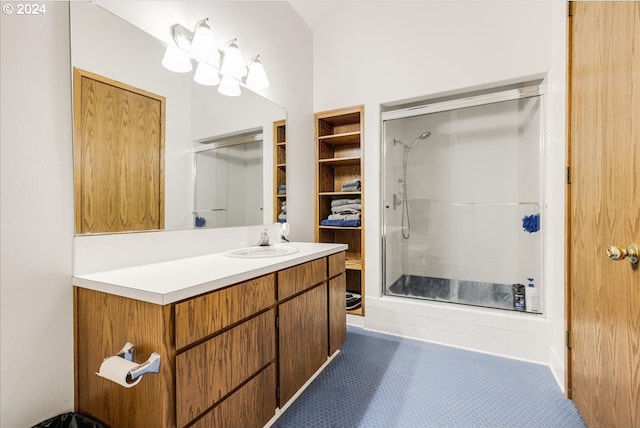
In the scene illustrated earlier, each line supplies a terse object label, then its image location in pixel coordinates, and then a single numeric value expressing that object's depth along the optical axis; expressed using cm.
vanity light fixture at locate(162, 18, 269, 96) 156
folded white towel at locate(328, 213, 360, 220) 272
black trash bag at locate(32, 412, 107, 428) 107
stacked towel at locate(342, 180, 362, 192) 277
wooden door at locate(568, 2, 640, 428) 107
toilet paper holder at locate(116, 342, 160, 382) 86
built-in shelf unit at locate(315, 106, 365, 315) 273
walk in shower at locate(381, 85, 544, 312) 237
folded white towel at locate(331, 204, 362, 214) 277
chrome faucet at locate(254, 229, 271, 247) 205
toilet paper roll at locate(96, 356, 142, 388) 87
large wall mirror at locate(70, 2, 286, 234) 125
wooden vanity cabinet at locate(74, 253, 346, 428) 94
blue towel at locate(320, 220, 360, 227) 269
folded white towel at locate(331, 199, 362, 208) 281
